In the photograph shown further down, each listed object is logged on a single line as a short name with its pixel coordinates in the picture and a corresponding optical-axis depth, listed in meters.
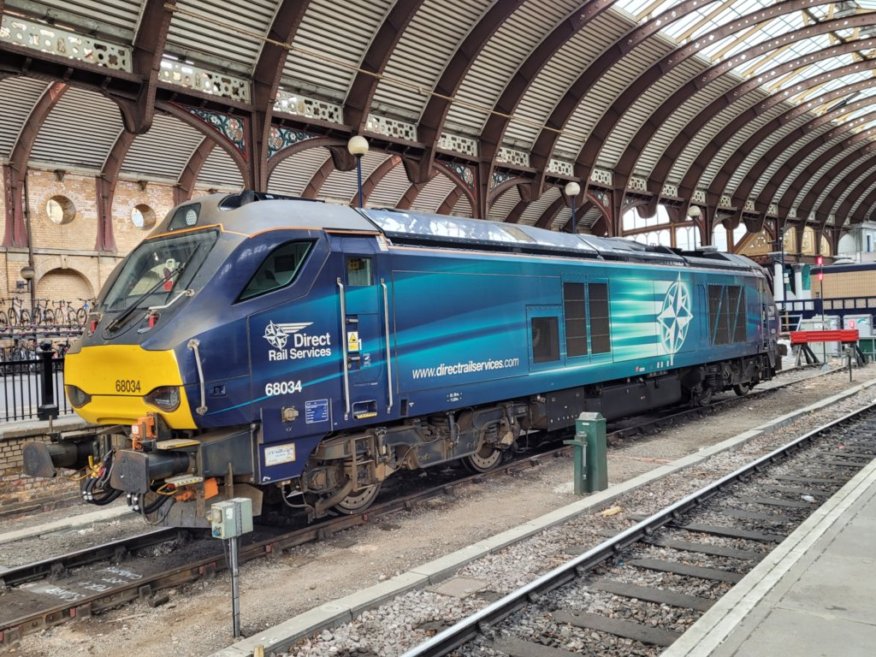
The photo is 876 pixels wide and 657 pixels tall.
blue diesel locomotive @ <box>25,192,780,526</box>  6.62
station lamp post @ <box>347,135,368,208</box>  14.76
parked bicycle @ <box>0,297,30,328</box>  23.81
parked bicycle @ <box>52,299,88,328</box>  25.19
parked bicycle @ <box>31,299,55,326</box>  22.71
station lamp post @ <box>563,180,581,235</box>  21.29
